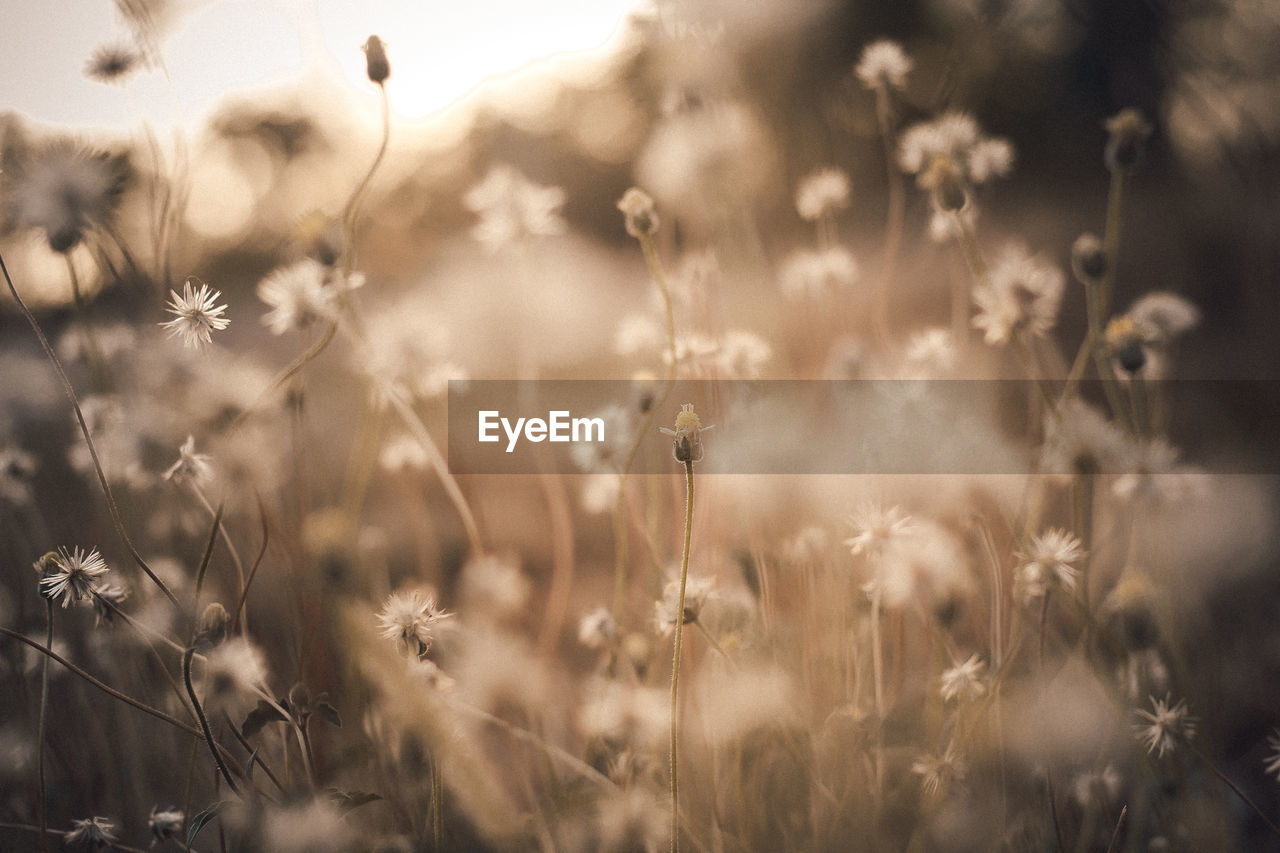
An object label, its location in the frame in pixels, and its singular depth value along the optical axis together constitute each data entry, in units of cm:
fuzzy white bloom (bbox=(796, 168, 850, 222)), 72
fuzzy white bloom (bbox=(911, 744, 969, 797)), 44
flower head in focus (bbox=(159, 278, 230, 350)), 43
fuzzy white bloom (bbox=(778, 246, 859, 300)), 71
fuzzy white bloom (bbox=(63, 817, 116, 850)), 44
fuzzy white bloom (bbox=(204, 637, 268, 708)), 43
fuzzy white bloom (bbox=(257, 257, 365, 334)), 49
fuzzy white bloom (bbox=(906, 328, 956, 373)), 66
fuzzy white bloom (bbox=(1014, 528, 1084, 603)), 45
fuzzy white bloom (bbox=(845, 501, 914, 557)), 50
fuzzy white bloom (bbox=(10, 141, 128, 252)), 48
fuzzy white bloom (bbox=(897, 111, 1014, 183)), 62
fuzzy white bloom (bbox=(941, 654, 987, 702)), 48
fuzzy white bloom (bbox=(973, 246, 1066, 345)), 58
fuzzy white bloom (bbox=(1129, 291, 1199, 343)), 62
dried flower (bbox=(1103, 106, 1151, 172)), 52
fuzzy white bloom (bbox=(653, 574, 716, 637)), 44
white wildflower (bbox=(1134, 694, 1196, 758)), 46
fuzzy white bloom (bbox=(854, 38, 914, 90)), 67
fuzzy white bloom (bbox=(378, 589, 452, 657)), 41
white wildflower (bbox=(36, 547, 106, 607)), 40
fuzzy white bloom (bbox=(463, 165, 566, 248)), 62
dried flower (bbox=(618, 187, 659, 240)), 47
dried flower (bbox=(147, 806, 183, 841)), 46
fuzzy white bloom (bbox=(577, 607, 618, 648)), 55
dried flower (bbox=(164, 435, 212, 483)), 44
